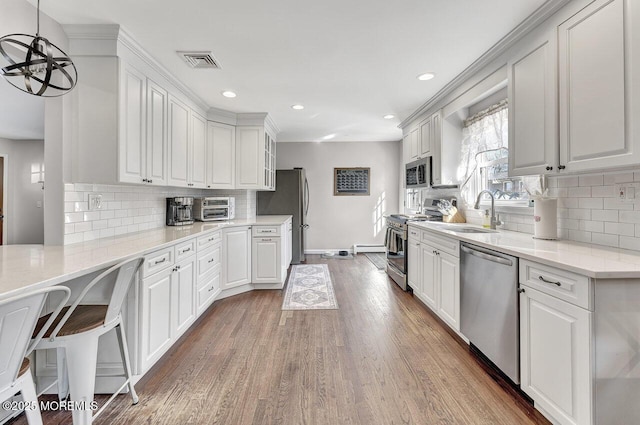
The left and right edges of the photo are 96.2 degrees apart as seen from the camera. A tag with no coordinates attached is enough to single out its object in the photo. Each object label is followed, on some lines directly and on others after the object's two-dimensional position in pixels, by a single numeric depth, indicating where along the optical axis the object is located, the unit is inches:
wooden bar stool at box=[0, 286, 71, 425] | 35.9
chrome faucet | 104.6
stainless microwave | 145.0
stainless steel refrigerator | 201.8
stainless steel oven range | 145.9
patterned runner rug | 129.2
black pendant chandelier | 54.8
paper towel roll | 79.7
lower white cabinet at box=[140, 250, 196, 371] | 73.9
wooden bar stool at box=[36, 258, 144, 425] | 53.0
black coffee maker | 128.3
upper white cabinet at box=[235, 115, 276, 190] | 158.7
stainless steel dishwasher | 68.1
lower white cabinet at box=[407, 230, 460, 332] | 96.0
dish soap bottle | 112.6
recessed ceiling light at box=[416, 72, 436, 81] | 110.0
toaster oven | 143.6
